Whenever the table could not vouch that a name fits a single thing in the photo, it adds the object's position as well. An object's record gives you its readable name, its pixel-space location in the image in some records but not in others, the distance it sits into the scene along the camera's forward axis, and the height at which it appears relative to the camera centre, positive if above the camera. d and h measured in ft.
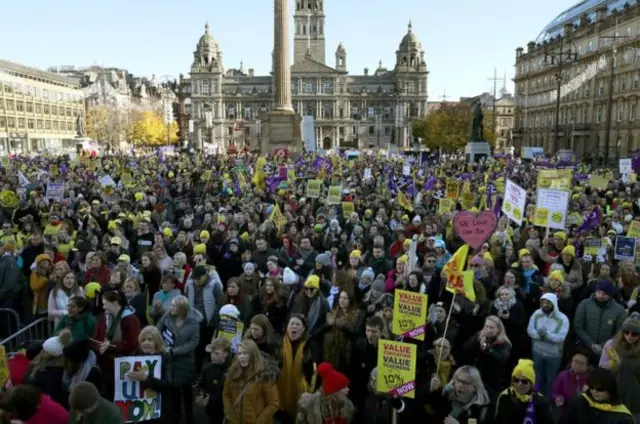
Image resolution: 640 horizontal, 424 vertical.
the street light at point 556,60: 163.51 +26.53
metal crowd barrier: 21.15 -7.36
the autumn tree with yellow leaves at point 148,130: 290.95 +9.50
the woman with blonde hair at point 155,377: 15.31 -6.04
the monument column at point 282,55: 116.47 +18.95
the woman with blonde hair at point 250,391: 15.08 -6.34
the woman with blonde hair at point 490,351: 17.19 -6.14
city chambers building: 406.00 +37.94
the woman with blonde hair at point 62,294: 21.89 -5.57
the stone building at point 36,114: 229.66 +15.43
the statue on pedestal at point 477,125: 116.78 +4.43
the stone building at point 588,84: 159.02 +19.30
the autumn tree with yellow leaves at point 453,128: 227.61 +7.56
